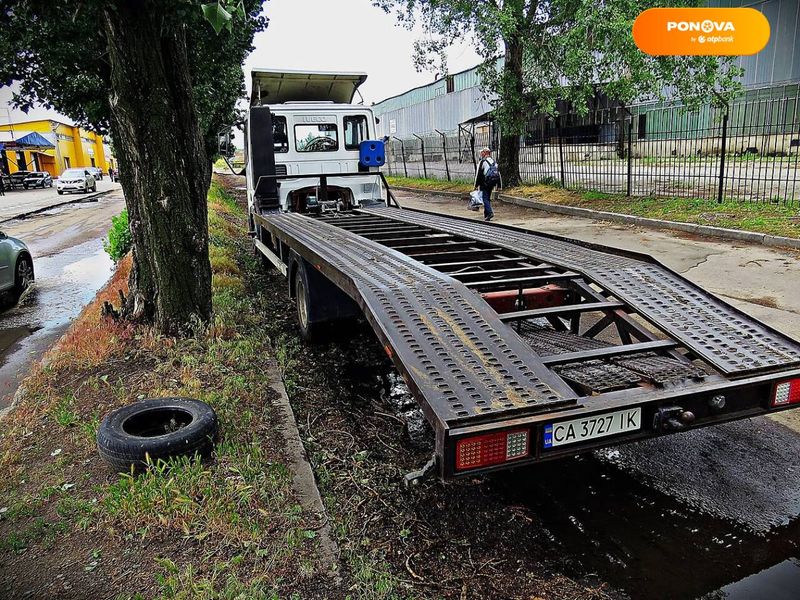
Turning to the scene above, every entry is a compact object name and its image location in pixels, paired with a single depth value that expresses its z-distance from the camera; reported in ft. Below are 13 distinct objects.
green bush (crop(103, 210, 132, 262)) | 34.27
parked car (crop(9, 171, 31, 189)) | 139.03
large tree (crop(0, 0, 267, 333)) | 16.44
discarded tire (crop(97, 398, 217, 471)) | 11.12
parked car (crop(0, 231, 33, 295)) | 29.37
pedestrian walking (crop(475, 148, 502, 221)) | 45.52
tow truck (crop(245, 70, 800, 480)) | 8.84
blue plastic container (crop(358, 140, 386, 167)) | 31.99
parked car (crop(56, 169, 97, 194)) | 118.52
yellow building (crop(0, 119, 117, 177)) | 163.84
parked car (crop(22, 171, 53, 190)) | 140.91
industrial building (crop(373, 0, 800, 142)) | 51.29
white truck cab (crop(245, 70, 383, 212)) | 29.91
